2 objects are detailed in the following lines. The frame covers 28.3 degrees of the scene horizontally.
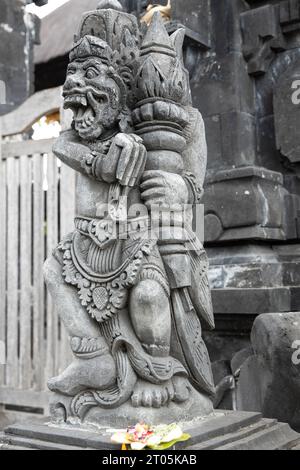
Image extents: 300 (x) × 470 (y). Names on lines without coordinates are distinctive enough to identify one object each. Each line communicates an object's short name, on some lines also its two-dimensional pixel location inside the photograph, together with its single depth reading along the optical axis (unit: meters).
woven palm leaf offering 2.68
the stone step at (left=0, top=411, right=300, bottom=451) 2.86
